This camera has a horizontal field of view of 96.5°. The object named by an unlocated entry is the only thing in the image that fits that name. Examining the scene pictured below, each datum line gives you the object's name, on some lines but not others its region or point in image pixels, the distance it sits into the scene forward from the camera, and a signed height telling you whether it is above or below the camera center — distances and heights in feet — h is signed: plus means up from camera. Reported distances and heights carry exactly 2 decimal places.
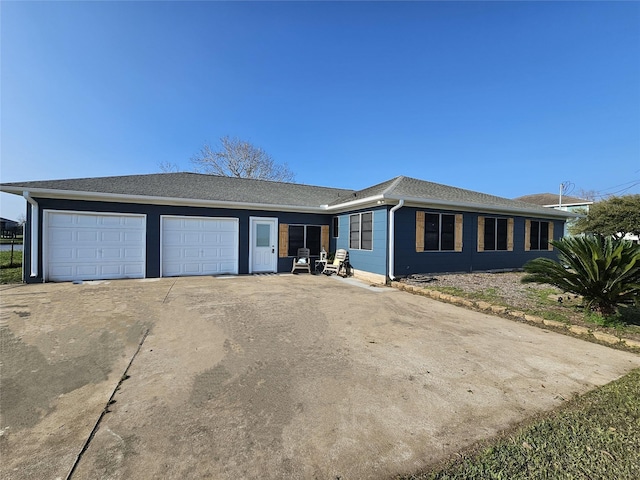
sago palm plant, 14.34 -1.51
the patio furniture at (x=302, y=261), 35.78 -2.82
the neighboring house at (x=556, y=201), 88.73 +15.47
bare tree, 77.25 +21.41
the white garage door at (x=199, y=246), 31.65 -1.03
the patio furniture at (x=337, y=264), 33.92 -2.99
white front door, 34.99 -0.76
